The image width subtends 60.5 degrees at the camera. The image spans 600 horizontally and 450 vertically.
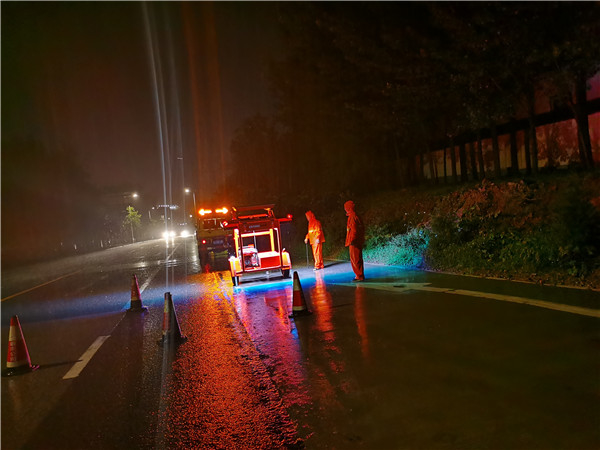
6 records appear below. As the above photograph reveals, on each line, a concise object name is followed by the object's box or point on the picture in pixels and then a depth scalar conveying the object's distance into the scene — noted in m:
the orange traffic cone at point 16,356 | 7.39
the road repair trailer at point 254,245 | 14.06
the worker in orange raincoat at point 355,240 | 12.87
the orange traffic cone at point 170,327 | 8.29
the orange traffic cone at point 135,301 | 12.01
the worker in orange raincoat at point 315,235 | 15.75
